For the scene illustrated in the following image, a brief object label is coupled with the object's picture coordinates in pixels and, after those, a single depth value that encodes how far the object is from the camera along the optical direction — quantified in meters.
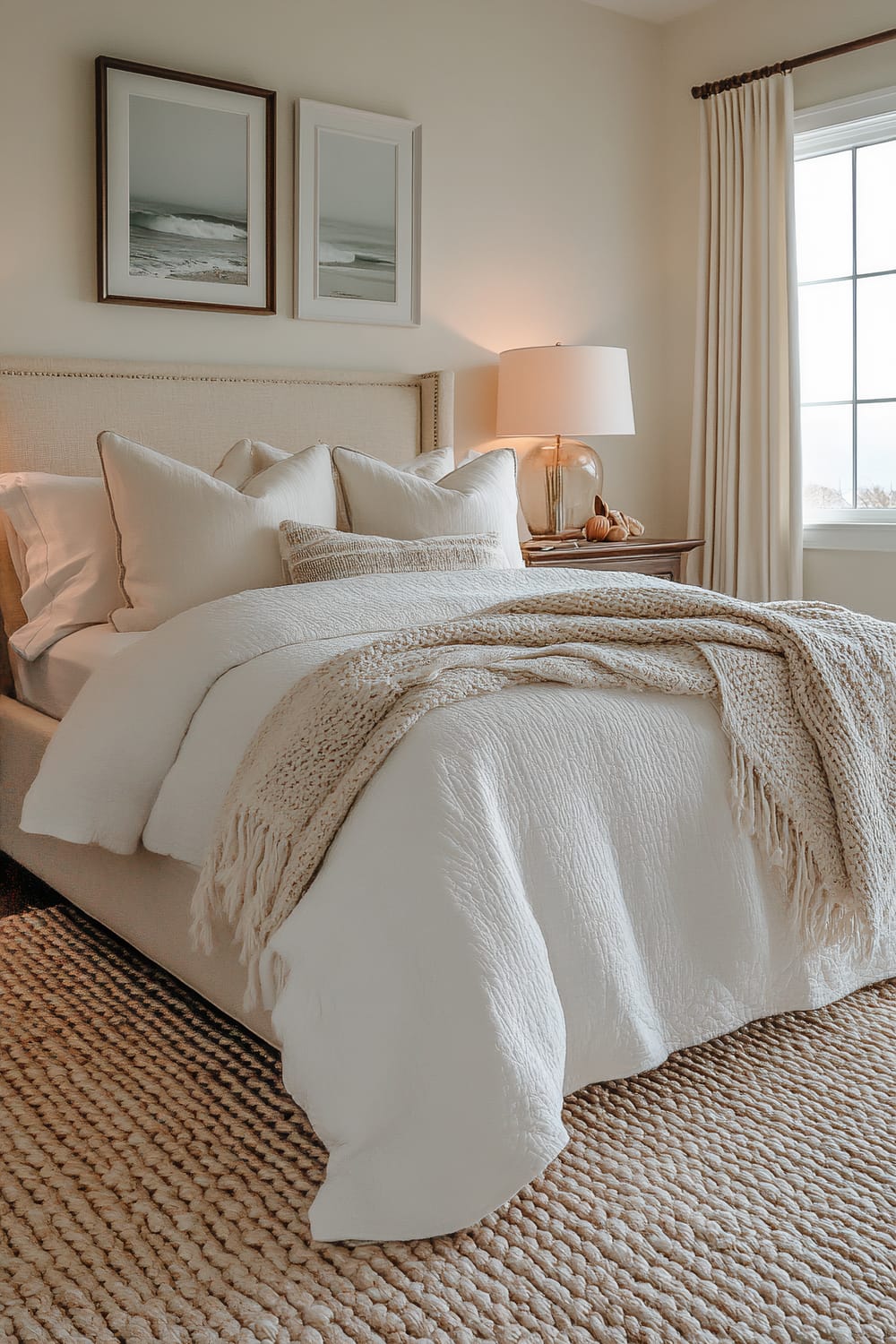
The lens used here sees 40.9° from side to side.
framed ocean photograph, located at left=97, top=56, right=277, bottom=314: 3.19
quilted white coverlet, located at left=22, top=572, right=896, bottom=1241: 1.42
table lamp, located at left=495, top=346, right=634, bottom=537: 3.84
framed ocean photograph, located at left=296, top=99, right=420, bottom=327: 3.58
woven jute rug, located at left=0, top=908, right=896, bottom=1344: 1.32
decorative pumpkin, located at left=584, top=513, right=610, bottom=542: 3.91
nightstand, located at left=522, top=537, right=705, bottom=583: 3.65
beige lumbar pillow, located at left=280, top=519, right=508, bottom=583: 2.59
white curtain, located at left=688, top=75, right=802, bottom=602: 4.07
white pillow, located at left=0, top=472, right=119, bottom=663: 2.79
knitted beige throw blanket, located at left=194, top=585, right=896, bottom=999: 1.67
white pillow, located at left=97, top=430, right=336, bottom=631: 2.62
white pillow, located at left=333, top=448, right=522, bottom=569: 2.89
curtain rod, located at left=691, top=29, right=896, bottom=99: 3.77
